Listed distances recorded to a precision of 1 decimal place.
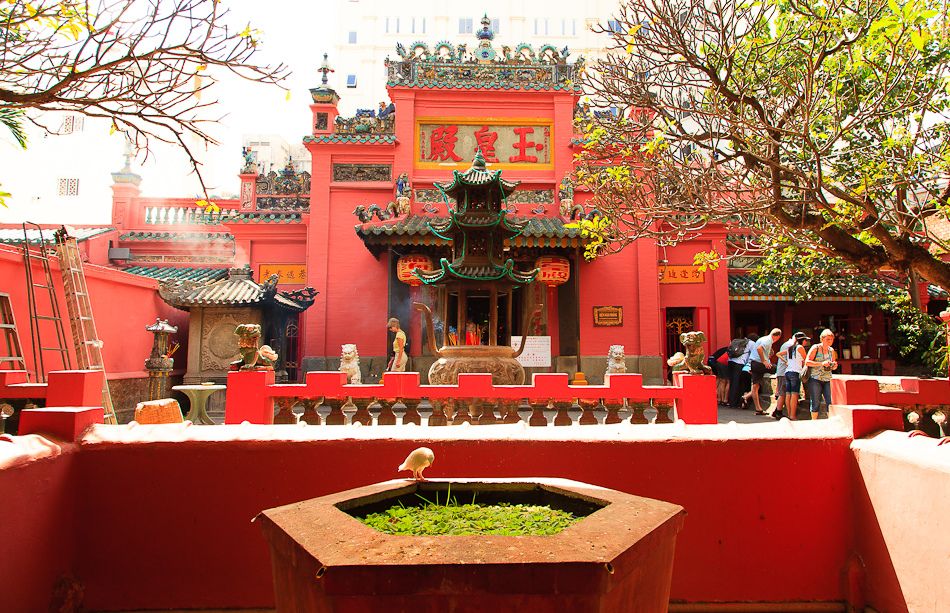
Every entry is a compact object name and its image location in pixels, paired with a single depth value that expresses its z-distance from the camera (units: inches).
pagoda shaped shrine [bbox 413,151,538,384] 355.3
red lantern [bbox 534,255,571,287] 523.8
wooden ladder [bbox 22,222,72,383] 322.8
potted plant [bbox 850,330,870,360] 644.1
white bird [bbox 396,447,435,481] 88.3
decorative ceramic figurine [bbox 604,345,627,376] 510.9
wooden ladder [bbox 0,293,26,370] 297.6
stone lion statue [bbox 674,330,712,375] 251.9
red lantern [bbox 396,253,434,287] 514.0
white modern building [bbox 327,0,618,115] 1424.7
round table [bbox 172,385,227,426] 341.1
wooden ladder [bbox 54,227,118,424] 336.5
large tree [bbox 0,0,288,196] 129.2
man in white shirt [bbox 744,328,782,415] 447.5
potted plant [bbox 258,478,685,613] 56.0
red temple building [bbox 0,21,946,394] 542.0
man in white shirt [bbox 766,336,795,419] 369.1
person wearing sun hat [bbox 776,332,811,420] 358.3
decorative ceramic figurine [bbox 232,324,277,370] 247.8
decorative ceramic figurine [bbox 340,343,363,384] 474.6
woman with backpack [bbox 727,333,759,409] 501.0
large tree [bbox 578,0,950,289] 200.4
